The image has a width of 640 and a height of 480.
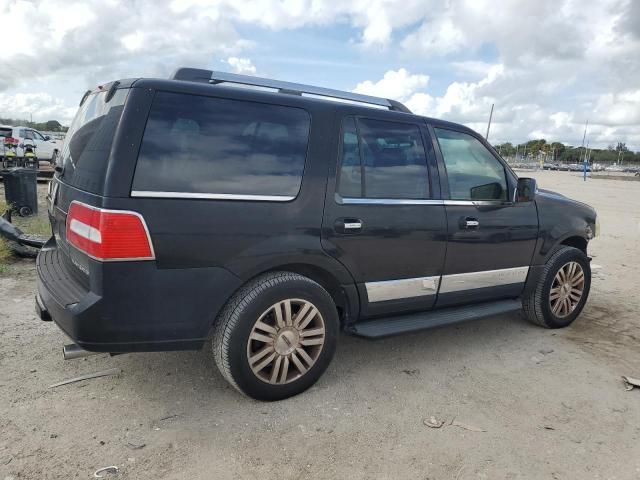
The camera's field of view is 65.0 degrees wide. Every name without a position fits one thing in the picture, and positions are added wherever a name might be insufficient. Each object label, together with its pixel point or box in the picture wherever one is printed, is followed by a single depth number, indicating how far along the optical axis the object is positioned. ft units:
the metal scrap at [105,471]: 8.07
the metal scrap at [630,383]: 12.05
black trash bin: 29.30
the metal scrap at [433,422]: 10.00
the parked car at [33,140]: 60.52
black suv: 8.79
